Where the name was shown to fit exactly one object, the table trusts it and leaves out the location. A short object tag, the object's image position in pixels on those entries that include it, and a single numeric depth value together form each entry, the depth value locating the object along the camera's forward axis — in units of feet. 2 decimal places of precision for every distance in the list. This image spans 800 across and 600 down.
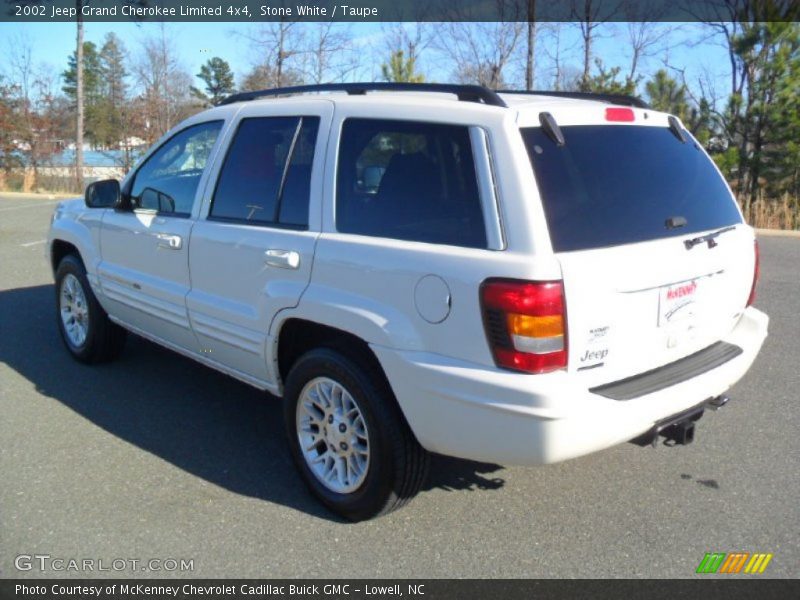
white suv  9.18
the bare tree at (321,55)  65.41
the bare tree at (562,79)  70.54
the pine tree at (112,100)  93.67
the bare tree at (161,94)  87.56
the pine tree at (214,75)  160.43
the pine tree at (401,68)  56.95
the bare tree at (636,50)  74.38
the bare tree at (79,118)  81.05
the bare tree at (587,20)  65.41
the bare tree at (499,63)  62.58
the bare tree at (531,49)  60.59
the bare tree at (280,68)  64.54
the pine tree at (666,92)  61.62
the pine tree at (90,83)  169.68
